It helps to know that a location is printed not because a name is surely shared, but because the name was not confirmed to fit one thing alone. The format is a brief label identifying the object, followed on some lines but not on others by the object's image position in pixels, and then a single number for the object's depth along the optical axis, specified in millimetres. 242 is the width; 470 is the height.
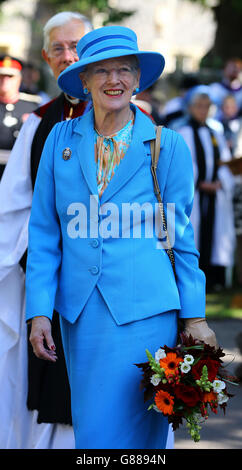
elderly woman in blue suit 5856
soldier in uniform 11178
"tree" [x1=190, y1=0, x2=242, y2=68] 34437
